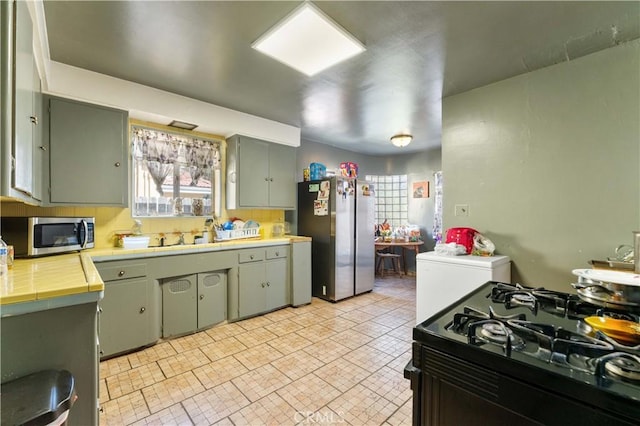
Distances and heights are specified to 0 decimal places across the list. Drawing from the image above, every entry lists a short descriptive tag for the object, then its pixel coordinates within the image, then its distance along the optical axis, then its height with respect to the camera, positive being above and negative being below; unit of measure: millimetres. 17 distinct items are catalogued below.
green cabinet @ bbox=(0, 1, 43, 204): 1073 +513
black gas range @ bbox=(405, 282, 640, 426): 591 -384
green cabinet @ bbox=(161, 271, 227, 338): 2717 -936
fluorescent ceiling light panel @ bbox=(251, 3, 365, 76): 1737 +1237
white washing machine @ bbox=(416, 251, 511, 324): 2205 -527
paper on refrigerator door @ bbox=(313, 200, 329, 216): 3985 +78
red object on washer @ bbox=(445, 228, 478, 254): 2588 -223
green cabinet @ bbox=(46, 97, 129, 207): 2273 +520
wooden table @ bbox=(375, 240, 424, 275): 5188 -582
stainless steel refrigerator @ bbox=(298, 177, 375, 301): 3938 -277
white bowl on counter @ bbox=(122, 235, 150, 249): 2611 -278
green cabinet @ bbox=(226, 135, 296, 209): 3463 +522
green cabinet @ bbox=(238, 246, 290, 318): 3225 -844
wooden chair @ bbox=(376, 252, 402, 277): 5734 -1079
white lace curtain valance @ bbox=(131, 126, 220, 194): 3002 +711
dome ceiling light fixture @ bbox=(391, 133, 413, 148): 4258 +1155
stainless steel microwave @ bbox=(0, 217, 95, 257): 1960 -161
